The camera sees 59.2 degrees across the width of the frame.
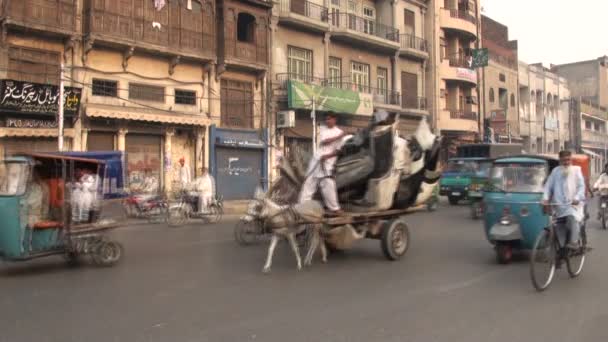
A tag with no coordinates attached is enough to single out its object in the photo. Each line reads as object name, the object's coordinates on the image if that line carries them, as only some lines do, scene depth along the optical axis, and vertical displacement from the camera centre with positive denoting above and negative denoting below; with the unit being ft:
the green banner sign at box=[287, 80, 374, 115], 92.73 +15.69
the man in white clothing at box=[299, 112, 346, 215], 30.22 +0.76
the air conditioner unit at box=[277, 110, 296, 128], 92.02 +11.26
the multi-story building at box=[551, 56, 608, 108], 247.97 +49.36
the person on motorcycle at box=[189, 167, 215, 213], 56.90 -0.74
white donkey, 27.58 -1.93
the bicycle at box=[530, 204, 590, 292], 23.47 -3.34
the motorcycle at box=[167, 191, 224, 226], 55.98 -2.94
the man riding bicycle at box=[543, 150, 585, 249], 25.26 -0.52
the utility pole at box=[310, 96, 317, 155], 89.11 +10.15
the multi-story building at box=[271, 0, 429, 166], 95.71 +25.44
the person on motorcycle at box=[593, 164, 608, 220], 50.44 -0.19
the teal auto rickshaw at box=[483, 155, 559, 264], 29.71 -1.11
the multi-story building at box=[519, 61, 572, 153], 183.21 +27.02
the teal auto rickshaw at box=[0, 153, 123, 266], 26.71 -1.44
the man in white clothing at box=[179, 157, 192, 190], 64.28 +1.00
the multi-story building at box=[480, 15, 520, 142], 157.02 +30.87
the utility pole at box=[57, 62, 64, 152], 60.03 +7.85
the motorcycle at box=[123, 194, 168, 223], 58.95 -2.77
